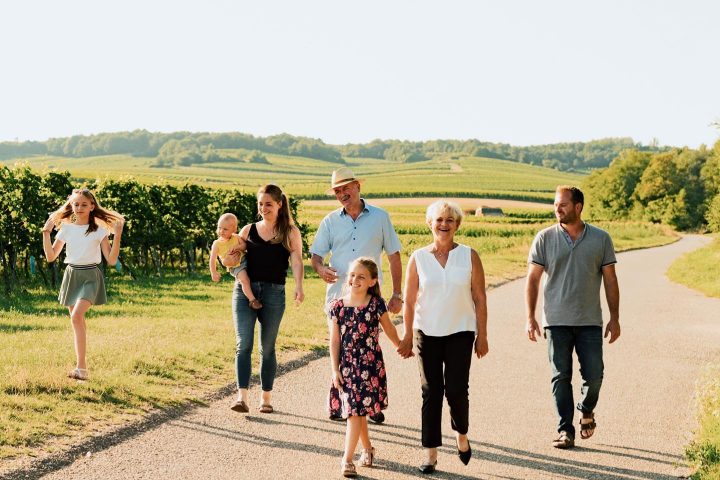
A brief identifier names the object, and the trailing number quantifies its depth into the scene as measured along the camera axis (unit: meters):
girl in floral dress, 6.69
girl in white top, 9.29
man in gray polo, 7.42
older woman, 6.67
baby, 8.30
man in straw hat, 7.87
